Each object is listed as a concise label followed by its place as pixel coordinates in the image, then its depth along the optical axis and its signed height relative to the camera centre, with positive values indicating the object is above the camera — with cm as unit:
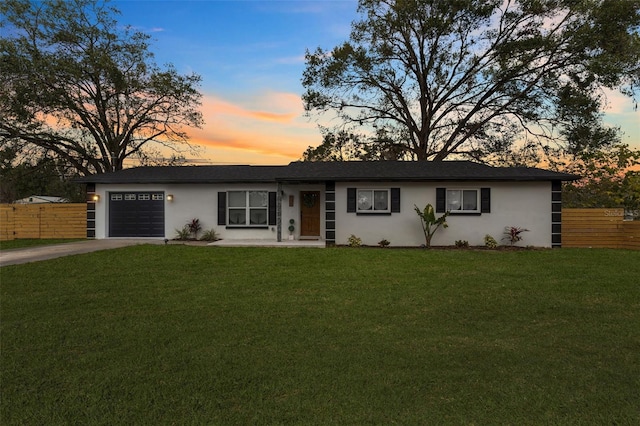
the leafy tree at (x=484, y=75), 1831 +813
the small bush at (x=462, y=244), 1295 -107
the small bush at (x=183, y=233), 1437 -69
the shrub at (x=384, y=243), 1309 -103
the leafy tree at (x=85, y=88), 1847 +725
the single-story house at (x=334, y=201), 1313 +55
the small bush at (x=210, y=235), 1422 -77
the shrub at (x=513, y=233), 1291 -70
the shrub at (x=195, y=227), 1441 -45
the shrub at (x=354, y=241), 1305 -97
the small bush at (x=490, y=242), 1273 -98
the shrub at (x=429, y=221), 1265 -23
